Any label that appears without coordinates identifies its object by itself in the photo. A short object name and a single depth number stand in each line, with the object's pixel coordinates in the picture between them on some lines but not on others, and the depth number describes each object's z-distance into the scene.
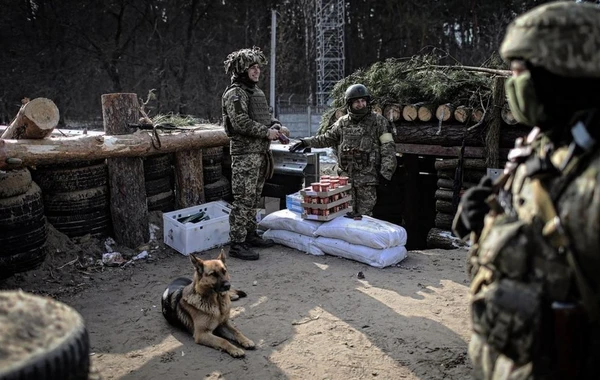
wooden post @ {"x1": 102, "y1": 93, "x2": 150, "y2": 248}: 7.04
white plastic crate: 6.97
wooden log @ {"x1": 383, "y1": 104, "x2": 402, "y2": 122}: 8.95
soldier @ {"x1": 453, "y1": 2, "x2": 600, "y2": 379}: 1.83
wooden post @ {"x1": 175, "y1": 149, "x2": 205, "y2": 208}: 7.87
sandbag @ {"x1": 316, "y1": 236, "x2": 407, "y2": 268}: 6.37
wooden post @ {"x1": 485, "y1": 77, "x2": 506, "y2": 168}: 7.70
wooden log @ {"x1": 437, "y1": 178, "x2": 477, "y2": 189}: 8.63
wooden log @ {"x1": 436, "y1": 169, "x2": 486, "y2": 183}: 8.36
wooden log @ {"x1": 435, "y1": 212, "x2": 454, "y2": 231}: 8.54
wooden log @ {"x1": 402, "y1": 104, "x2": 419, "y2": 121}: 8.73
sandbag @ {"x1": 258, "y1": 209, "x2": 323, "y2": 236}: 6.95
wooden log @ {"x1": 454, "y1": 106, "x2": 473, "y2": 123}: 8.13
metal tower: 30.43
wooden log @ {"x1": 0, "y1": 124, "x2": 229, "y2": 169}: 6.02
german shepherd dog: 4.42
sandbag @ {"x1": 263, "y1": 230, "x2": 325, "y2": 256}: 6.94
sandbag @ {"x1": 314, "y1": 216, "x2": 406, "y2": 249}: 6.34
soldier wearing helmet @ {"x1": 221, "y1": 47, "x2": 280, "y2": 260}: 6.52
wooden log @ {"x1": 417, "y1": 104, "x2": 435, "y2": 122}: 8.57
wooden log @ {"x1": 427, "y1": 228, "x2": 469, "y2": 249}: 8.10
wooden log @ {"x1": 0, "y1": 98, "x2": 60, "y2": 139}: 6.18
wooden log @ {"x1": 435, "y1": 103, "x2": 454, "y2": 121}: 8.30
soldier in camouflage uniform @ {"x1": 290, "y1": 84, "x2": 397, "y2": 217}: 7.04
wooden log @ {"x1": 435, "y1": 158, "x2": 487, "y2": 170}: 8.22
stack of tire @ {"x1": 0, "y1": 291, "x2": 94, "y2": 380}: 1.87
